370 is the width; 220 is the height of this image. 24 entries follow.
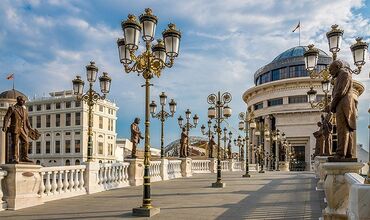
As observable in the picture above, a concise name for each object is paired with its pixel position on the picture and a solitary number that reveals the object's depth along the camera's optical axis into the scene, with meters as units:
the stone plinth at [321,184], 15.43
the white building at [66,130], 82.12
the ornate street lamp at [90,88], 16.06
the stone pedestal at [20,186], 10.66
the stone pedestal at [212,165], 33.56
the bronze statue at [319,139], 17.67
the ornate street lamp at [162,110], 23.20
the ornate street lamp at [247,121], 30.41
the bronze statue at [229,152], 44.87
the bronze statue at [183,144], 26.41
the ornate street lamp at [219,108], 19.93
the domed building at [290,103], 70.38
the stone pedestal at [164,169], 23.19
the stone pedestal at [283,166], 51.55
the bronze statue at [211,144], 34.62
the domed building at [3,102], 36.06
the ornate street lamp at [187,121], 27.91
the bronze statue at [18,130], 11.06
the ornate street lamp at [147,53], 9.93
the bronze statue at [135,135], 18.61
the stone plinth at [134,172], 18.59
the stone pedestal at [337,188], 6.96
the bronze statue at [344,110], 7.33
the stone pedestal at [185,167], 26.81
